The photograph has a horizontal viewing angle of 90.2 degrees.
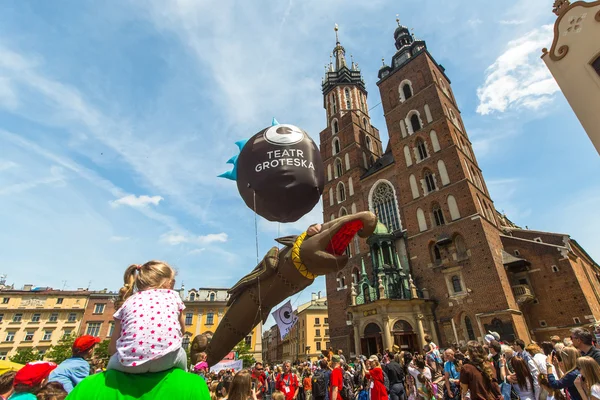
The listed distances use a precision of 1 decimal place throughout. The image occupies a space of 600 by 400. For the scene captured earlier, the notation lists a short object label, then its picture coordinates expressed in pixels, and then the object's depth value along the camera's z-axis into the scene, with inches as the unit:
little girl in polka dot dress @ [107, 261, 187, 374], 59.6
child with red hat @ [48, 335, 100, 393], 120.3
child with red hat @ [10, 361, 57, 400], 111.1
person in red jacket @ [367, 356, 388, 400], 251.8
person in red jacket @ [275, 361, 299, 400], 314.0
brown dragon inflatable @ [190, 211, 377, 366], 175.3
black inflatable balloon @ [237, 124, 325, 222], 176.6
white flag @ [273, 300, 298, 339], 274.7
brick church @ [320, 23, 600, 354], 695.7
